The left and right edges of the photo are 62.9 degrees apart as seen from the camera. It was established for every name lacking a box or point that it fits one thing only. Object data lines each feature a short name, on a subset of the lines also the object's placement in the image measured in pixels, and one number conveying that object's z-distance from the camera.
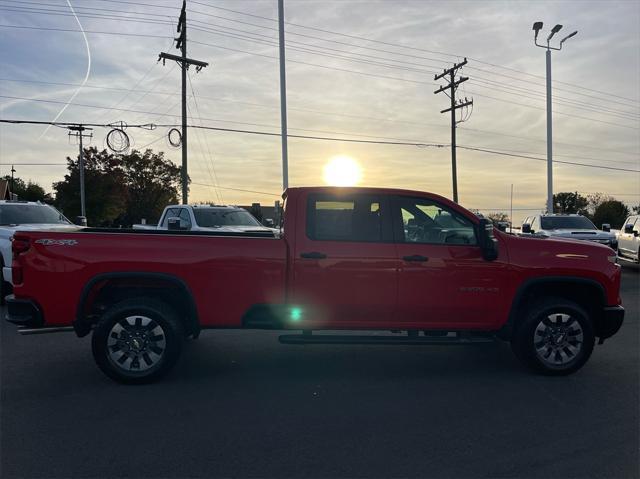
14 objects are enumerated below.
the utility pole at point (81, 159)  49.47
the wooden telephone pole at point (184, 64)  25.98
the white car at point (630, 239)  15.76
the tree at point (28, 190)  98.57
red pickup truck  5.22
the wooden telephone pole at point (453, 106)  34.69
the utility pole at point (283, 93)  20.03
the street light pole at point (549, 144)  26.62
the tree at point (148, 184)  64.44
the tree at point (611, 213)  56.19
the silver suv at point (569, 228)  15.48
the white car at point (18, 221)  9.48
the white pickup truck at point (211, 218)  12.62
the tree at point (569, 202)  70.22
